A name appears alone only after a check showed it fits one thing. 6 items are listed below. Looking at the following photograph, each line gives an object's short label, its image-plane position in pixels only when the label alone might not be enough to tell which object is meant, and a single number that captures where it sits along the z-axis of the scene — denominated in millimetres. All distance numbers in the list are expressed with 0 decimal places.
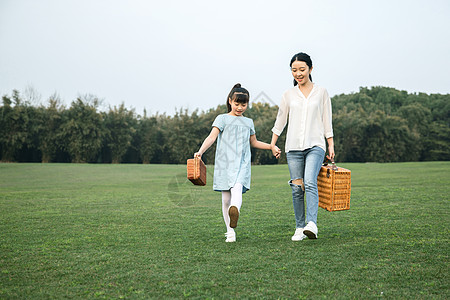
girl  4012
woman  3875
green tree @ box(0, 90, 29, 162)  29656
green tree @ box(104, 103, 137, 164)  34469
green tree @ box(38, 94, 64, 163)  31364
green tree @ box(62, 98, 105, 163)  32125
